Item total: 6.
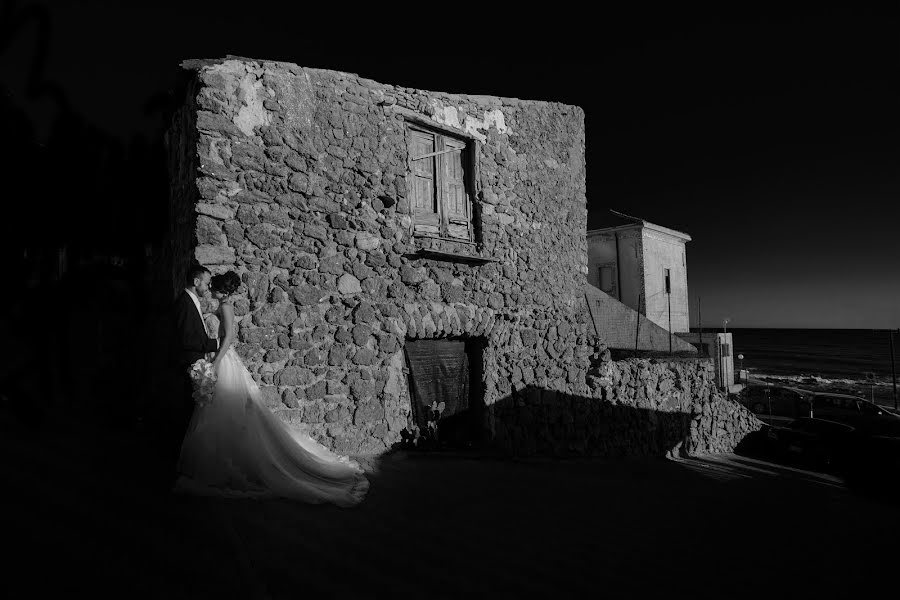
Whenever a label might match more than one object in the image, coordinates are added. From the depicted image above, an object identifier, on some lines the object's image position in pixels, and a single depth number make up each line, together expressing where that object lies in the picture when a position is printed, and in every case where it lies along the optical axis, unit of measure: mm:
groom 4035
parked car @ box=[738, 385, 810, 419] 20812
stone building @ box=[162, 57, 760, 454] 5477
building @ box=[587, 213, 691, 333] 22812
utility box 25750
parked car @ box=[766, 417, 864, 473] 11945
